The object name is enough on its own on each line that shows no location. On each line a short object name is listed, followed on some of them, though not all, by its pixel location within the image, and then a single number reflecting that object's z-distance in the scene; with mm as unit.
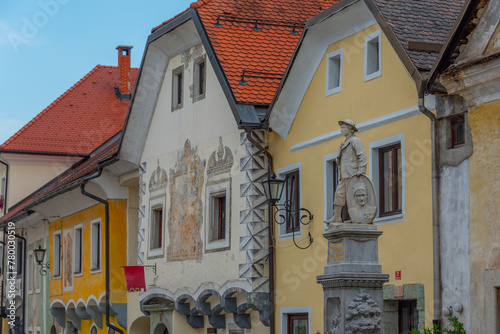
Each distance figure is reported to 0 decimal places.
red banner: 26656
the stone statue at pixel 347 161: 15102
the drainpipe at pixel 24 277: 39031
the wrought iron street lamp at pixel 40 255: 35278
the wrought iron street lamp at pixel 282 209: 20375
